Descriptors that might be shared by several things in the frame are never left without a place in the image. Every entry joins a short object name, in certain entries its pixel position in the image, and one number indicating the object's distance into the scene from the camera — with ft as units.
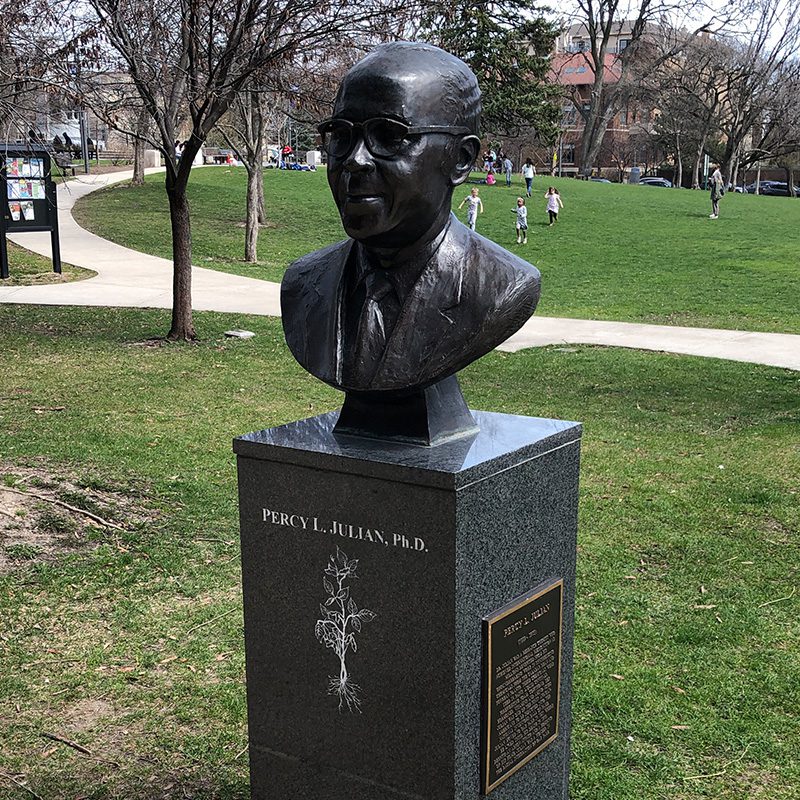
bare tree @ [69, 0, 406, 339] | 35.73
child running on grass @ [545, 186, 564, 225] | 95.48
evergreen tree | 138.10
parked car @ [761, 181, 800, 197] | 206.47
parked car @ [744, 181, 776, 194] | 212.31
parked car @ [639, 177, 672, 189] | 209.27
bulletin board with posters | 55.88
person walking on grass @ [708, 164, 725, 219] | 103.71
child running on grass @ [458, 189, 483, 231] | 81.55
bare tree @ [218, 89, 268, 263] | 65.31
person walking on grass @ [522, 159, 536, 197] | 120.98
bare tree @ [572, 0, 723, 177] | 158.10
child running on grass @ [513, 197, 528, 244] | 81.35
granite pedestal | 11.51
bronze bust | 11.34
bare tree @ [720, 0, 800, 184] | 160.04
